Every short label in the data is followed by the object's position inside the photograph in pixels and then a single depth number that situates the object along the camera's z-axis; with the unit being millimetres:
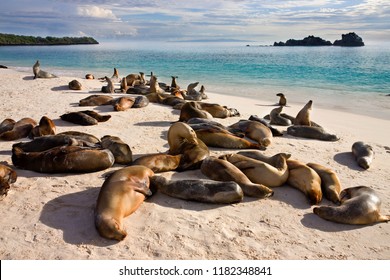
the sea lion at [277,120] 8449
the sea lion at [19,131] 6179
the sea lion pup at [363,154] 5652
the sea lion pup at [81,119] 7445
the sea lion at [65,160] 4652
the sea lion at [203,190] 4051
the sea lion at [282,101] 11796
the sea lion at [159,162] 4789
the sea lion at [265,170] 4559
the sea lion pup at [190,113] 7883
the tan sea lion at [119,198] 3314
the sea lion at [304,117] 8258
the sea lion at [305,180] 4270
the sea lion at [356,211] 3785
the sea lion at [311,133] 7238
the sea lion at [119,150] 5082
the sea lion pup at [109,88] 13039
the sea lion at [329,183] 4305
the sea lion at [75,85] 13304
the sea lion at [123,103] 9148
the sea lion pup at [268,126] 7259
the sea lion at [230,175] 4277
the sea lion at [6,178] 3965
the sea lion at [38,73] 17017
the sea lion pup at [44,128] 6246
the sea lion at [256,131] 6527
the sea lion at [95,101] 10023
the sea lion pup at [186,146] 5011
